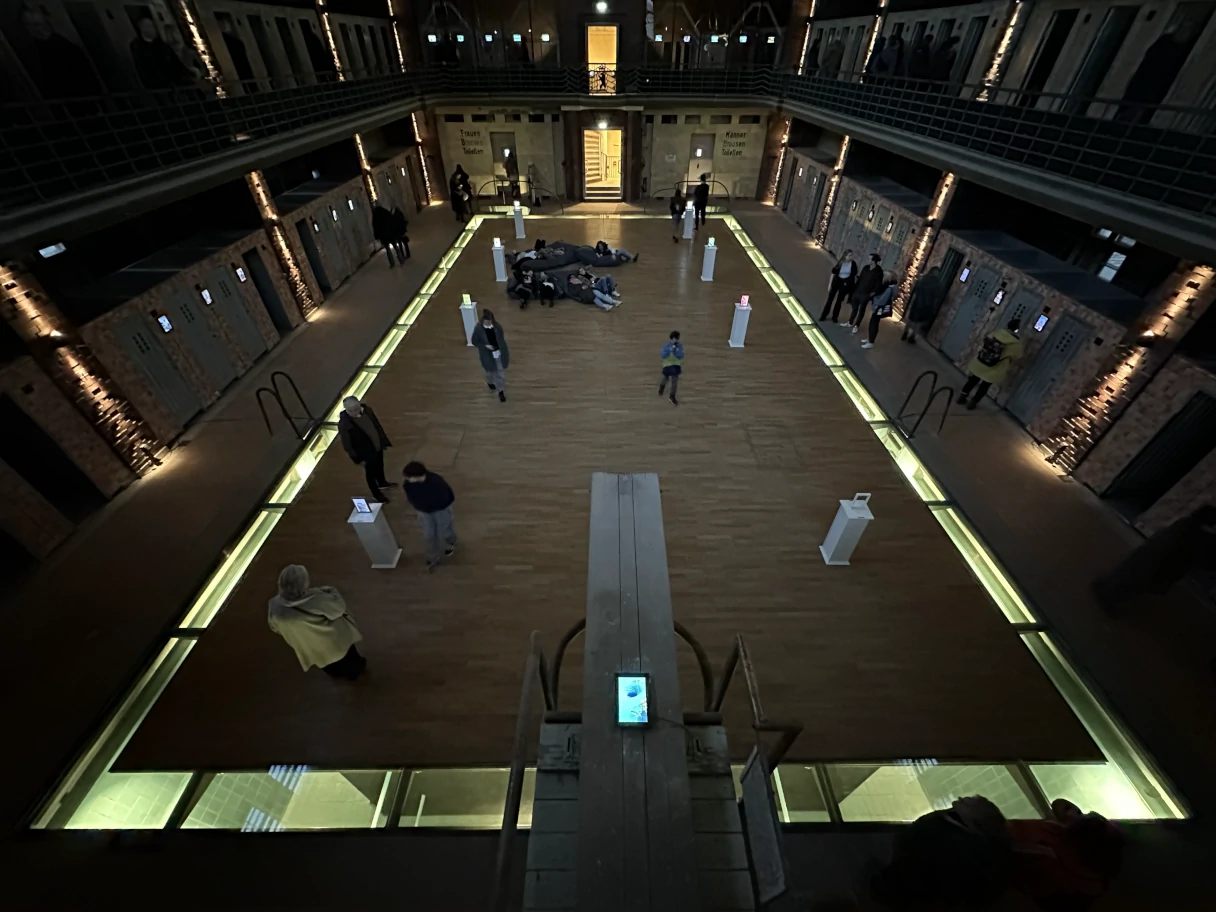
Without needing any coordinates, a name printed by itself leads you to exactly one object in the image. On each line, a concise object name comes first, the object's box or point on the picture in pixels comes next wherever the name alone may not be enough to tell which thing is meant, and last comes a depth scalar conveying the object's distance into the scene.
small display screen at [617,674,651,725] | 2.50
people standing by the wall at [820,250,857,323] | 10.19
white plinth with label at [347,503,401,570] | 5.45
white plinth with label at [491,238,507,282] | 12.47
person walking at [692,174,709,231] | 15.84
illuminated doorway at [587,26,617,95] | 18.16
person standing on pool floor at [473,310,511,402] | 7.77
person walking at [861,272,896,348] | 9.38
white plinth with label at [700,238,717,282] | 12.69
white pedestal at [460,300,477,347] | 9.66
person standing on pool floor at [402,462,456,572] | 5.13
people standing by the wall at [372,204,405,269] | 13.07
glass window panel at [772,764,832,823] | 4.04
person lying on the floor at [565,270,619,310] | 11.63
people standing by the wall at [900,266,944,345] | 9.59
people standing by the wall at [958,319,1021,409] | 7.84
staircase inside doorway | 20.50
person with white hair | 3.92
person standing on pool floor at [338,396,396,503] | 5.86
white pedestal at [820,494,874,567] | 5.56
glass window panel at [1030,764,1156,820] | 4.11
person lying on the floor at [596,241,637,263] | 13.66
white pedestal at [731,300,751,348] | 9.70
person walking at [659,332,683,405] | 7.94
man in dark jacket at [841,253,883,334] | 9.54
